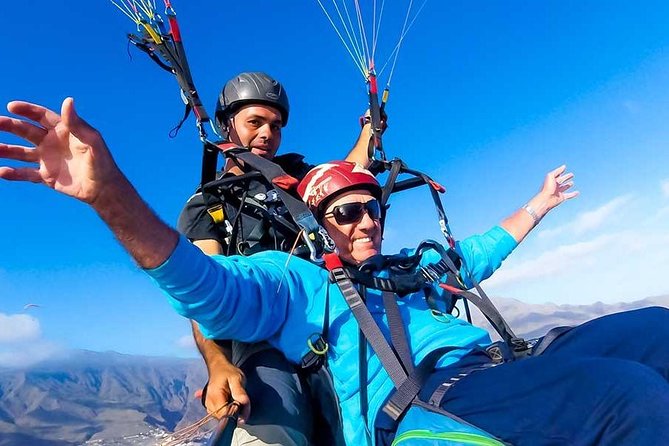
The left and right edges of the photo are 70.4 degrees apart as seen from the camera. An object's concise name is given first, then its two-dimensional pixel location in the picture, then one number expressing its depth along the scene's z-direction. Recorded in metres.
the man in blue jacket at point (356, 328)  1.26
